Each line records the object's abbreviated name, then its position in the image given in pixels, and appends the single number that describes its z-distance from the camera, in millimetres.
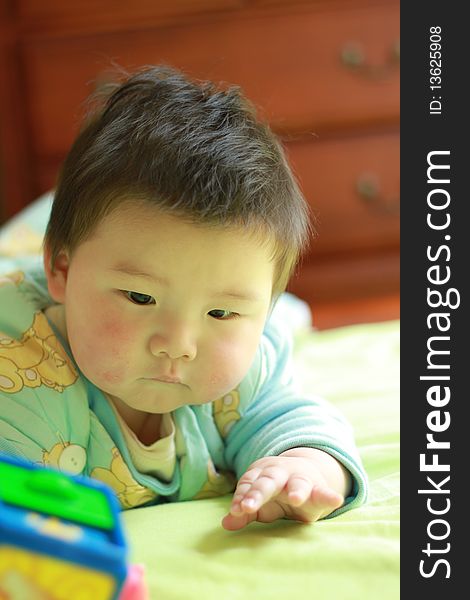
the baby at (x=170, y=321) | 778
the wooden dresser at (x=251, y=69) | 2002
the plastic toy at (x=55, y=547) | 531
